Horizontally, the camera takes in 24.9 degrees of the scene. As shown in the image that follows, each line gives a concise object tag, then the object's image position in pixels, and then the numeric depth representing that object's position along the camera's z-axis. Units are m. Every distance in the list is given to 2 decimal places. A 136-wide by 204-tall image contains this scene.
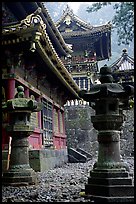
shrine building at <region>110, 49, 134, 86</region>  25.95
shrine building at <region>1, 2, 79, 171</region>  8.67
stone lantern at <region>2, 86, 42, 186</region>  6.71
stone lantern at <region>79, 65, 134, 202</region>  4.82
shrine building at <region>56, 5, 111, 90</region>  24.62
